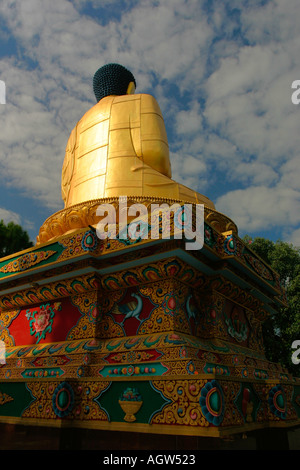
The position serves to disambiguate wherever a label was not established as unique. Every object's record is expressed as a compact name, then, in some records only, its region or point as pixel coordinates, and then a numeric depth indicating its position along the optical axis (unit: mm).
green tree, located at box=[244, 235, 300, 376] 14000
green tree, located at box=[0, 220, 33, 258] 14578
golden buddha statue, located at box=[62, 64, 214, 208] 7859
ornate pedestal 3654
